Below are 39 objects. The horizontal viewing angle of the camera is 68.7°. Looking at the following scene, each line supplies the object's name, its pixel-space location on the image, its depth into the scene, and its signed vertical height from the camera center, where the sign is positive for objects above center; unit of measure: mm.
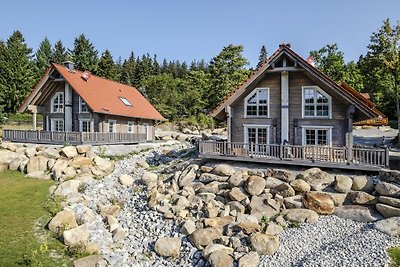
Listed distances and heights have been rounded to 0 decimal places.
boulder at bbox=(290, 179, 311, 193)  15195 -2978
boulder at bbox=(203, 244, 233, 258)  11980 -4953
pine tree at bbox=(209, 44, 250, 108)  47594 +9738
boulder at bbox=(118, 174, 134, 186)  19766 -3459
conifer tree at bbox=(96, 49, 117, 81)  64438 +13665
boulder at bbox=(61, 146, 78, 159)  22267 -1756
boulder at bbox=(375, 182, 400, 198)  13423 -2815
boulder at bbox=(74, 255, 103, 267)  11258 -5154
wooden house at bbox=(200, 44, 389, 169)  17391 +892
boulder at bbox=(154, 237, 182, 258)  12617 -5133
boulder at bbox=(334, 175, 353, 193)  14711 -2786
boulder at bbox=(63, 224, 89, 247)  12422 -4661
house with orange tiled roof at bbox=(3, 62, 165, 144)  25969 +1878
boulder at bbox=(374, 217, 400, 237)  11805 -4020
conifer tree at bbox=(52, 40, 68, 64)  76425 +20459
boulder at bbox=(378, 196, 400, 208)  12984 -3237
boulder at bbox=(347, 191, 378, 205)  13758 -3312
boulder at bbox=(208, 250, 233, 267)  11297 -5092
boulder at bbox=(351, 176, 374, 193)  14555 -2766
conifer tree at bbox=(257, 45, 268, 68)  93744 +24543
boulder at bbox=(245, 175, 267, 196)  15648 -3050
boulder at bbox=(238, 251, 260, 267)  11127 -5057
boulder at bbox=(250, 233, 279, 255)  11859 -4698
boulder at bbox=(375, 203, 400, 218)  12812 -3610
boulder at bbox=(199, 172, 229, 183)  17703 -2981
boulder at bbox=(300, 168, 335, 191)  15488 -2666
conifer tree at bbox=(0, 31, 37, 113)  49500 +8797
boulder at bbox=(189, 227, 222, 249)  12766 -4745
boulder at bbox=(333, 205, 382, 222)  13242 -3904
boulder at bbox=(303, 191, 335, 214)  14000 -3565
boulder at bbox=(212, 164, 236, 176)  17891 -2530
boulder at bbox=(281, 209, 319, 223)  13602 -4092
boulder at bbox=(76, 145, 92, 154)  23138 -1587
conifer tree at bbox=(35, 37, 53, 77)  65225 +18205
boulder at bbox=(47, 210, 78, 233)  13247 -4301
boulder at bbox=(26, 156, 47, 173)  20641 -2525
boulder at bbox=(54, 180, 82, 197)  17069 -3514
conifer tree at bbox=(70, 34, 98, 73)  64750 +16777
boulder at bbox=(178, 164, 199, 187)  18312 -2982
